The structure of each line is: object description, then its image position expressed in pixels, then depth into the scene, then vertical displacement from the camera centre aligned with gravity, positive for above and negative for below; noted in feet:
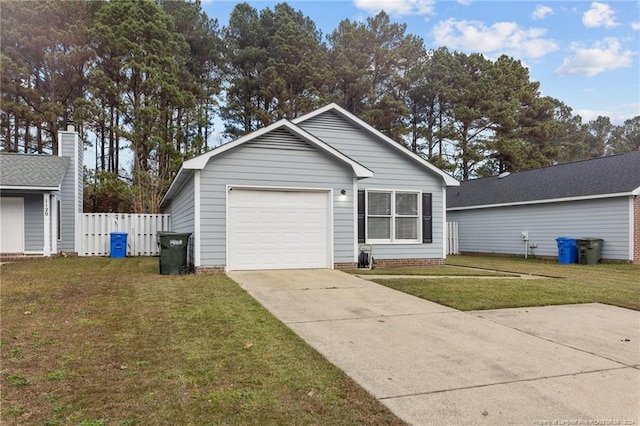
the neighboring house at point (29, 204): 45.78 +1.93
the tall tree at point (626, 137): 159.36 +31.38
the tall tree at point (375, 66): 94.79 +36.23
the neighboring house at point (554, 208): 47.32 +1.31
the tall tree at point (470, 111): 100.20 +25.90
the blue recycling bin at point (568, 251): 50.01 -3.98
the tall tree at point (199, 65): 84.64 +34.72
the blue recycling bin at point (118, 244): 51.55 -2.89
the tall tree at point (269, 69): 88.79 +33.00
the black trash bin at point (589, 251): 48.24 -3.85
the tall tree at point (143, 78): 75.20 +26.72
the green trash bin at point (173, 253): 32.40 -2.55
